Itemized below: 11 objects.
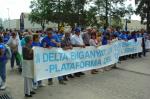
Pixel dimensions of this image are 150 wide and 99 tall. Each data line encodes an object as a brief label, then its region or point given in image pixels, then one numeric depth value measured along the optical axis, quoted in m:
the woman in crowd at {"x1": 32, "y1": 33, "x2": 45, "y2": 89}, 4.88
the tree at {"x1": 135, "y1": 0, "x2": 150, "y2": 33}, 24.04
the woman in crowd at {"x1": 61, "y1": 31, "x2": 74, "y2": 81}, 5.58
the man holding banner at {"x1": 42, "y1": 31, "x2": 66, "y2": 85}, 5.07
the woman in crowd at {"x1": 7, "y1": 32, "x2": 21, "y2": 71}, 6.63
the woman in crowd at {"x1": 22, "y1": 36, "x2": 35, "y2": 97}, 4.42
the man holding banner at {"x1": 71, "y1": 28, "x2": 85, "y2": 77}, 5.93
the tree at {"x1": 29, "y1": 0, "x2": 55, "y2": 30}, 24.05
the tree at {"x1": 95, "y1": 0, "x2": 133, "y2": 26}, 21.31
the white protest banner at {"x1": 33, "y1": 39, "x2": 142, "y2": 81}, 4.79
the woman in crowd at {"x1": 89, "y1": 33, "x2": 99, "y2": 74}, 6.35
